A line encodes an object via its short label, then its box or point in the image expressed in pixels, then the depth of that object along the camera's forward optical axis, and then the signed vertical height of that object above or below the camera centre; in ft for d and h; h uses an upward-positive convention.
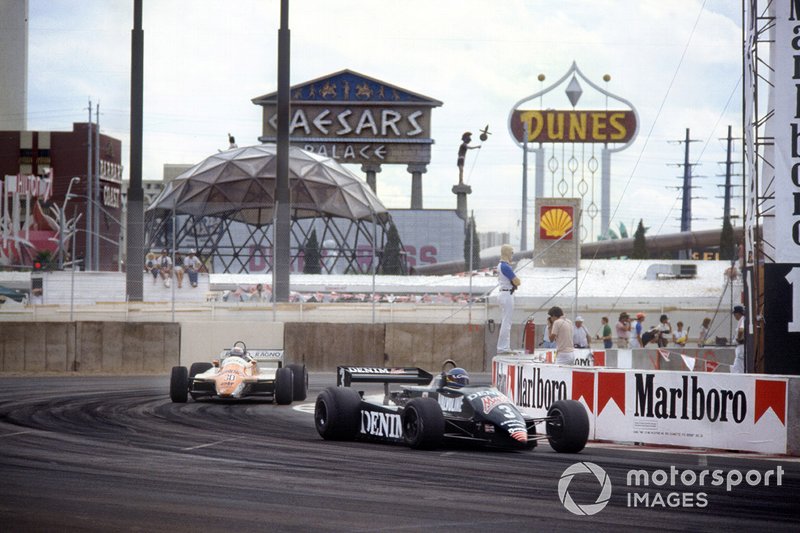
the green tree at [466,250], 189.30 +4.59
